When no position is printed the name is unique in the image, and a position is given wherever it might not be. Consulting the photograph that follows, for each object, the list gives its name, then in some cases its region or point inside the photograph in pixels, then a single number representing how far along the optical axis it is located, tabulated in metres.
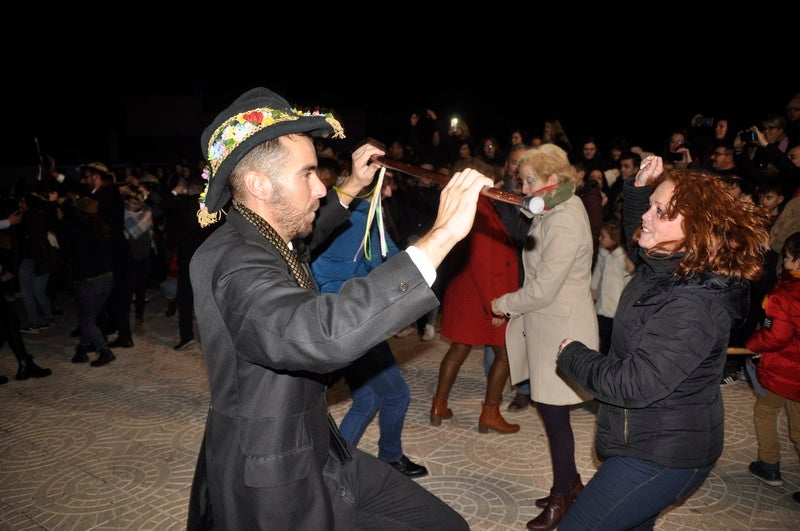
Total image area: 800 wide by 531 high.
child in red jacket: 3.62
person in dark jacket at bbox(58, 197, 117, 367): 6.24
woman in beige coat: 3.37
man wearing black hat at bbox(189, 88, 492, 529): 1.45
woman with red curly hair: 2.12
